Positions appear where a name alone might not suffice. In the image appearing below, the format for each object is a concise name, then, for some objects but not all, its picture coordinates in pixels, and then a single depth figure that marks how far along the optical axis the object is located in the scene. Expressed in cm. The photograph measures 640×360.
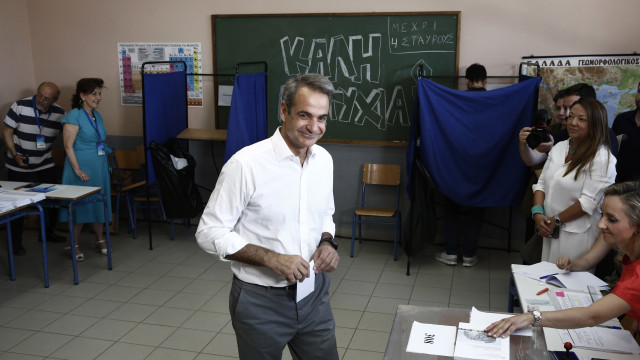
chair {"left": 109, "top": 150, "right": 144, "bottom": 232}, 574
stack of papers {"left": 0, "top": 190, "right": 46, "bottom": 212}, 390
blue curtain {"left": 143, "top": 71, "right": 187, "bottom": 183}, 502
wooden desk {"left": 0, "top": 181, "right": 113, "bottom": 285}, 429
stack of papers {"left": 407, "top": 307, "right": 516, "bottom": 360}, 179
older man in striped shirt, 507
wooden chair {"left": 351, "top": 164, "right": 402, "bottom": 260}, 514
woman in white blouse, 310
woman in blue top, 478
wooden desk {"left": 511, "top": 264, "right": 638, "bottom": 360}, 198
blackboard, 503
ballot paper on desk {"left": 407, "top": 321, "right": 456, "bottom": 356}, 184
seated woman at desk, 196
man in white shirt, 190
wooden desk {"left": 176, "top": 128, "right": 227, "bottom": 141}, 529
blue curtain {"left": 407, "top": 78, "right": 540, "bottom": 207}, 445
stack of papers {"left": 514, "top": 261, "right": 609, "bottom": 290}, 254
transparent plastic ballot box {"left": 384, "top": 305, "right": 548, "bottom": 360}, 181
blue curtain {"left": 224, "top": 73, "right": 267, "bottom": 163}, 478
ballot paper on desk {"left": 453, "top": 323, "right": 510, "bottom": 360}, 178
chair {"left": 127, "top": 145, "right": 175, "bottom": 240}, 555
